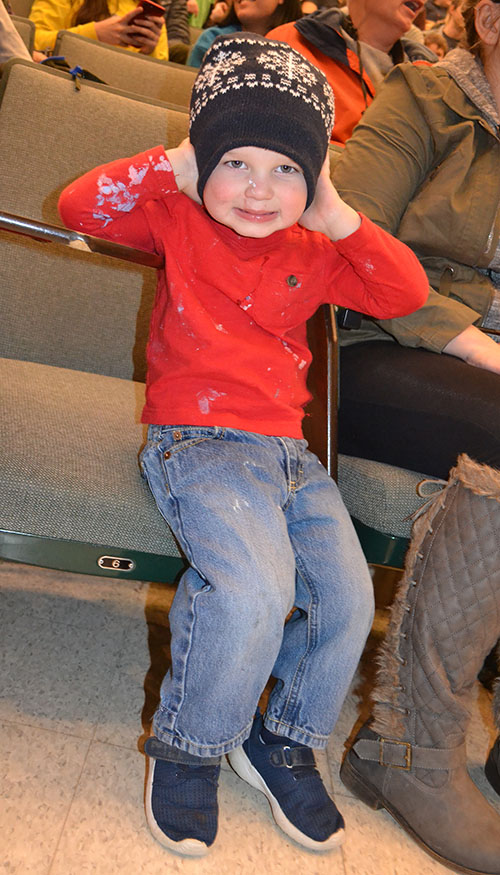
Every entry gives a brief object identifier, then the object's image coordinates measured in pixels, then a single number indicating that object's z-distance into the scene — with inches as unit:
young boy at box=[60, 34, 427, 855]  39.0
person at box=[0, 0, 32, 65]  68.3
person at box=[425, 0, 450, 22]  148.4
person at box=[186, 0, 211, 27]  131.0
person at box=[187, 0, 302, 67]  99.9
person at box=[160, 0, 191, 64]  122.3
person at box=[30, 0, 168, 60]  100.1
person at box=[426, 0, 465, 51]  59.3
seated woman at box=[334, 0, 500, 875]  42.6
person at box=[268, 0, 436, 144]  76.9
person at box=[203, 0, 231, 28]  127.2
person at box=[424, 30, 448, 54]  117.3
